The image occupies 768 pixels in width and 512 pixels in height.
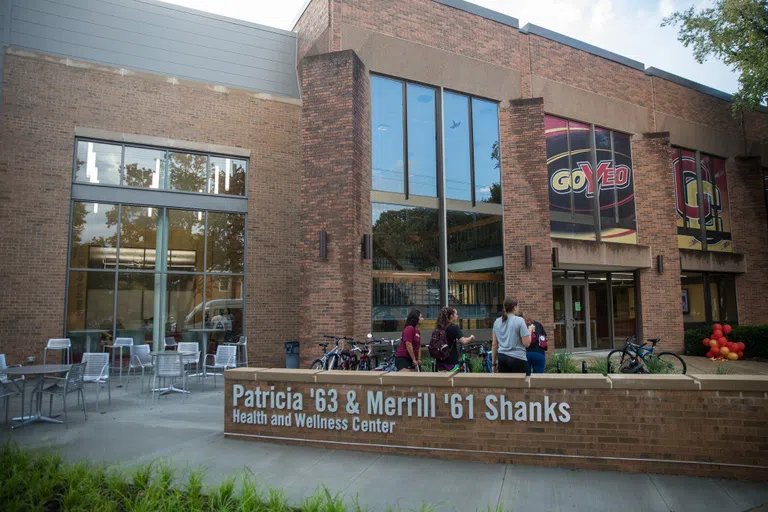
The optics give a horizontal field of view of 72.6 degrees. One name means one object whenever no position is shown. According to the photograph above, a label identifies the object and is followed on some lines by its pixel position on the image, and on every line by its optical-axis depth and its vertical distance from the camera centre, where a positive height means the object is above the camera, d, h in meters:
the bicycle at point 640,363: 10.37 -1.21
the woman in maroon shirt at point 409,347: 8.38 -0.67
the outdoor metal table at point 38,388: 8.05 -1.22
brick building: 12.96 +3.61
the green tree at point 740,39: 17.94 +9.53
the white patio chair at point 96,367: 9.38 -1.06
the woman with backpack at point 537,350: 8.78 -0.76
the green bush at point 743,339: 16.88 -1.17
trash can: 13.96 -1.26
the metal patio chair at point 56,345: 12.14 -0.83
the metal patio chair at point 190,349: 12.12 -1.00
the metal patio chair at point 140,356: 12.41 -1.15
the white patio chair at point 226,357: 11.53 -1.09
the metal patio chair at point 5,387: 7.94 -1.22
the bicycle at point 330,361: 10.88 -1.13
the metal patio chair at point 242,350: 14.27 -1.19
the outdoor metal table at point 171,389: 10.50 -1.66
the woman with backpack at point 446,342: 8.05 -0.56
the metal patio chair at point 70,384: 8.15 -1.21
